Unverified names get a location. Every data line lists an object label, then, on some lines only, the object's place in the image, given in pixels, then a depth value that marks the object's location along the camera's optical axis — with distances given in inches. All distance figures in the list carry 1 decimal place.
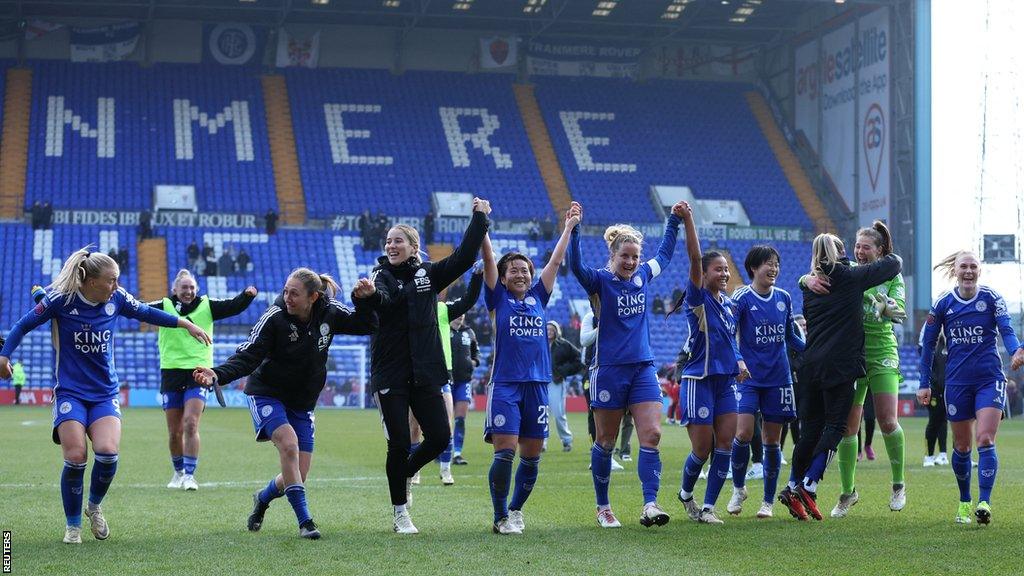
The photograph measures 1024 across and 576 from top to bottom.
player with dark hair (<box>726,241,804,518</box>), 394.3
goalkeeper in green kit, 400.2
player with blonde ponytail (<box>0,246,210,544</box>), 337.7
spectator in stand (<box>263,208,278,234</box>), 1690.5
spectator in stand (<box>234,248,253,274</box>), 1587.1
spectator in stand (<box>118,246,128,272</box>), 1540.6
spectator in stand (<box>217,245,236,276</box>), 1576.0
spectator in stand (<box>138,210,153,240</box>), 1628.9
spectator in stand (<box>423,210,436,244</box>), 1707.7
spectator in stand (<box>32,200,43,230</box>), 1622.8
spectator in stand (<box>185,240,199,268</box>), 1578.5
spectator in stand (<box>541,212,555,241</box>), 1737.2
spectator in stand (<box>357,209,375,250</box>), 1675.8
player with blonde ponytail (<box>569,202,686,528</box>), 366.3
